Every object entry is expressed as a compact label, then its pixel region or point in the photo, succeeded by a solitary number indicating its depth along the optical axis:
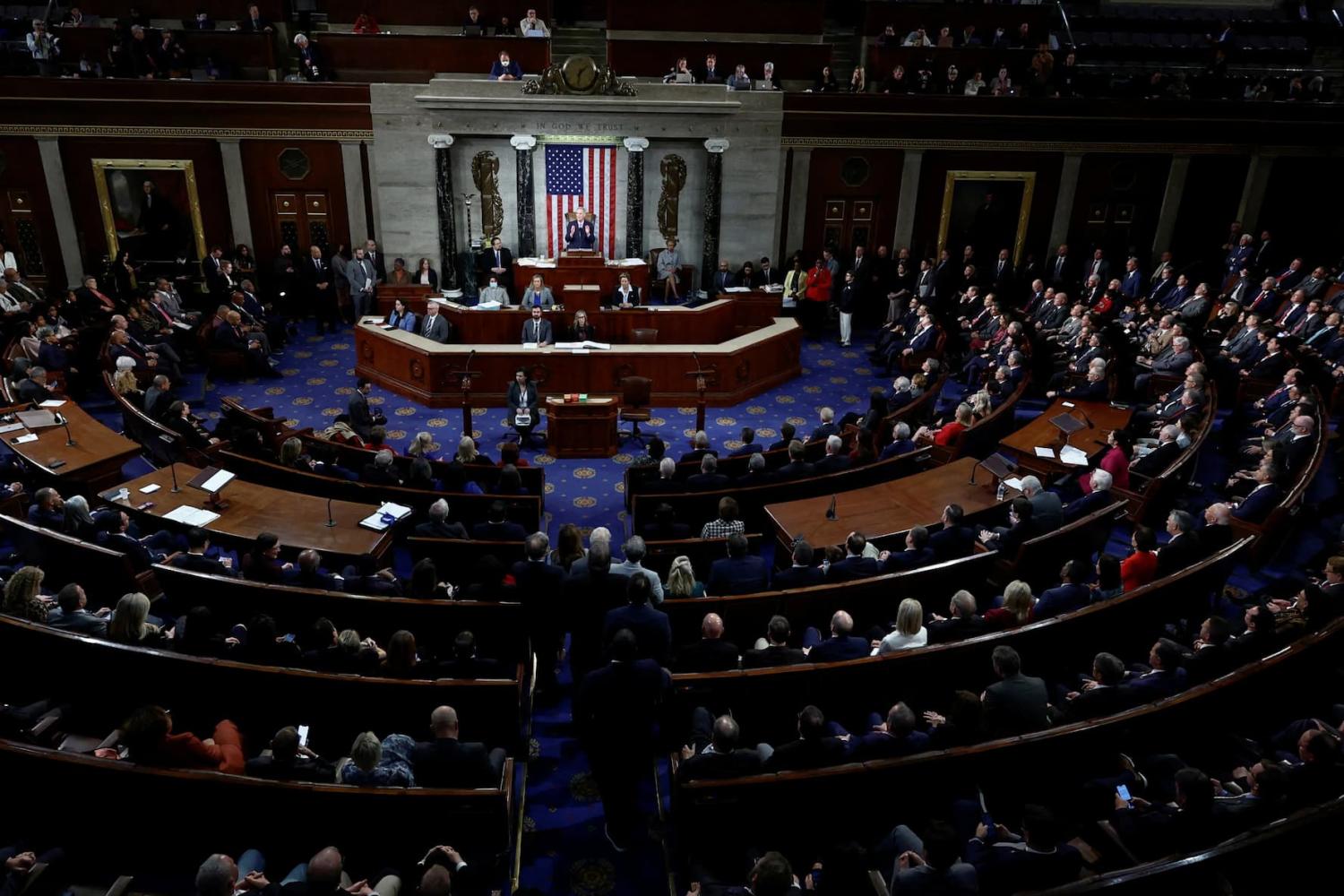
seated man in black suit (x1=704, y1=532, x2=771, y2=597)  7.27
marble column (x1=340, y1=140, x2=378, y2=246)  17.33
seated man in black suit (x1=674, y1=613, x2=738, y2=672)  6.21
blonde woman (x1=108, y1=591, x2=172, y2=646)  6.27
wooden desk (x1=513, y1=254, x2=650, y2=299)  16.36
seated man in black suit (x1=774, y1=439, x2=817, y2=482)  9.39
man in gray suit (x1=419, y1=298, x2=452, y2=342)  14.28
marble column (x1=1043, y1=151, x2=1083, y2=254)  18.36
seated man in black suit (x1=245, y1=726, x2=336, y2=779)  4.97
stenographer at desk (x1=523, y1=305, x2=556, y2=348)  13.73
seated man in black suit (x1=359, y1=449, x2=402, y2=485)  9.02
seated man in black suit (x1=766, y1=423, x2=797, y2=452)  10.00
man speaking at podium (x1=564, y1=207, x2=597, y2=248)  17.12
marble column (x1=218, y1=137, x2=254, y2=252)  17.00
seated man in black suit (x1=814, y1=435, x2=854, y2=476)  9.59
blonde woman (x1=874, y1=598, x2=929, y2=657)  6.34
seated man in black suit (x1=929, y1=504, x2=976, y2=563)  7.65
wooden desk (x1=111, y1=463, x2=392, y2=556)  8.03
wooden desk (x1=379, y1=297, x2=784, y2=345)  14.48
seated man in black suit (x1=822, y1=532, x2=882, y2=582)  7.34
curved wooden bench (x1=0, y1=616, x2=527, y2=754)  5.78
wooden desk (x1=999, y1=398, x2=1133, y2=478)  10.07
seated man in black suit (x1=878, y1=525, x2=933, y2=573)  7.51
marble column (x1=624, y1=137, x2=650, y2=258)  16.84
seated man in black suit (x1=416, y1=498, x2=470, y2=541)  7.75
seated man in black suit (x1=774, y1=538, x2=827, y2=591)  7.19
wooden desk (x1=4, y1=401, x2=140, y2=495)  9.40
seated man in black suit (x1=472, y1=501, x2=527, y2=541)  7.97
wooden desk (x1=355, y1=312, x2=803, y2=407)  13.18
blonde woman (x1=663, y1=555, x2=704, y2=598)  7.02
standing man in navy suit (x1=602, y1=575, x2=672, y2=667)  5.90
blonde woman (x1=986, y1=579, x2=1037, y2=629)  6.66
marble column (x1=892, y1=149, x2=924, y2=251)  18.06
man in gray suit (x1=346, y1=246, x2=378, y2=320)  16.59
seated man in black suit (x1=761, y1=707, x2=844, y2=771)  5.20
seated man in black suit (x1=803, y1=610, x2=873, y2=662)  6.22
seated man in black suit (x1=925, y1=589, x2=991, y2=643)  6.58
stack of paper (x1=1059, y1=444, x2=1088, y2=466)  9.74
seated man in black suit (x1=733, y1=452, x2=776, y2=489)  9.30
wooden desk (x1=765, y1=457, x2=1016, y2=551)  8.38
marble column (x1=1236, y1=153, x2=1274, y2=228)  18.66
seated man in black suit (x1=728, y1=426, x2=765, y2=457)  9.90
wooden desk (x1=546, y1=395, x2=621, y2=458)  11.62
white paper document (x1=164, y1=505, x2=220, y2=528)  8.18
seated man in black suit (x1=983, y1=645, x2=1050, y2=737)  5.57
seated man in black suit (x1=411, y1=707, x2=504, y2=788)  5.19
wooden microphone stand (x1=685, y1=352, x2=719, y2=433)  12.40
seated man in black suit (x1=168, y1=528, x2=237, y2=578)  7.35
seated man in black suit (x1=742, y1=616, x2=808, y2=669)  6.12
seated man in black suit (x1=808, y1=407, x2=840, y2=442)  10.67
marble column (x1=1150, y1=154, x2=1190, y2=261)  18.58
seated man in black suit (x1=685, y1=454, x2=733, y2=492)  9.09
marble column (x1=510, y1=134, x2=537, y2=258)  16.56
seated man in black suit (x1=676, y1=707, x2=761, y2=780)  5.18
